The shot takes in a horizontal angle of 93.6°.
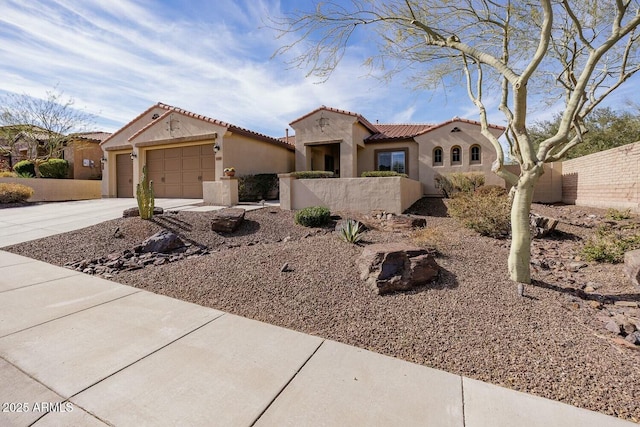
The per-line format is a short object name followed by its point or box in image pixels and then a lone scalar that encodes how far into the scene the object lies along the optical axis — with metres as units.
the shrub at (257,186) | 14.52
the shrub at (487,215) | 7.61
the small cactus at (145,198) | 8.75
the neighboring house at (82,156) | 21.34
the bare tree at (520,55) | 4.43
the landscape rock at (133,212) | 9.52
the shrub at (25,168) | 19.84
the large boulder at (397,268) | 4.51
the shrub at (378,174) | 13.42
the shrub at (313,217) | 8.75
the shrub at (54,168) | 19.86
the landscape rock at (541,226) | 7.73
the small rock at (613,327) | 3.37
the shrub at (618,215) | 8.92
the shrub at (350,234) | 6.70
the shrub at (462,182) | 14.02
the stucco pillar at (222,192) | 12.28
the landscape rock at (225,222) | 8.28
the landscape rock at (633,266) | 4.54
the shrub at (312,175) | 11.95
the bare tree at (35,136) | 19.72
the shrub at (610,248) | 5.59
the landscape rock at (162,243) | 6.89
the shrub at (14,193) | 14.29
